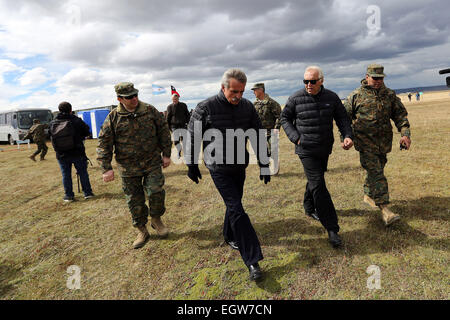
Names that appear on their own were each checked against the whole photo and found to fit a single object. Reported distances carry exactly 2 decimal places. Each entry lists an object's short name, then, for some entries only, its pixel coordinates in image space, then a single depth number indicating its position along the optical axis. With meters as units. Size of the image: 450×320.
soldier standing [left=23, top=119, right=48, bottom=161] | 12.31
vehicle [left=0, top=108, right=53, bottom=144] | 22.36
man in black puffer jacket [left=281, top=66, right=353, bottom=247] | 3.52
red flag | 8.83
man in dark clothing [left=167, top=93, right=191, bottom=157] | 8.61
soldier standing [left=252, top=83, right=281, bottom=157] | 6.90
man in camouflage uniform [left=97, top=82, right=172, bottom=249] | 3.71
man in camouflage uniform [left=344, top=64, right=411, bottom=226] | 3.92
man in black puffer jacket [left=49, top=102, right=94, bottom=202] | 6.03
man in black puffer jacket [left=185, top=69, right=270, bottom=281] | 2.99
